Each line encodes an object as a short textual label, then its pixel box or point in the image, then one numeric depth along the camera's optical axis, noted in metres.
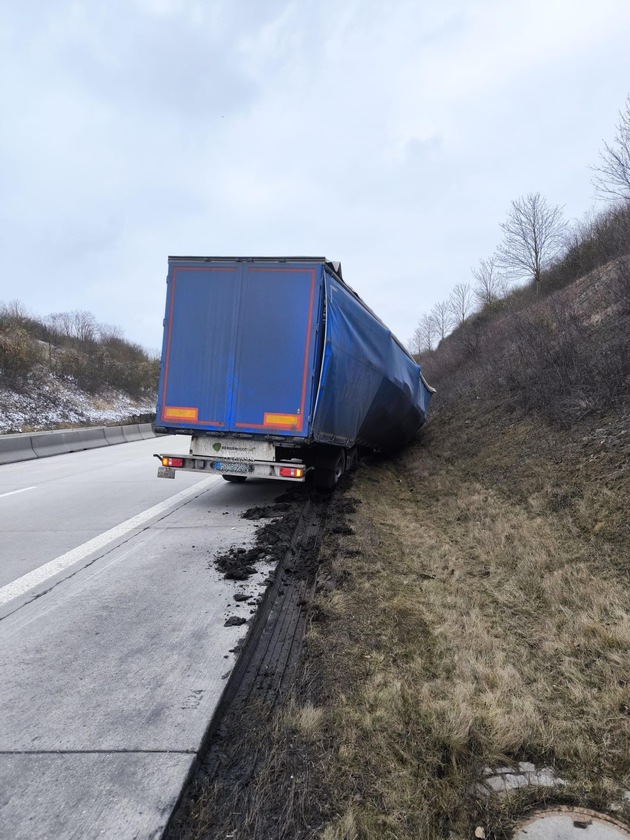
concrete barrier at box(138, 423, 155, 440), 25.77
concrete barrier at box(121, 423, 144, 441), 24.19
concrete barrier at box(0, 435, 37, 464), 15.59
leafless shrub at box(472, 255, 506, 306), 34.84
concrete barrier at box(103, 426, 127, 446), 22.19
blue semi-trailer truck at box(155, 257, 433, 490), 7.08
